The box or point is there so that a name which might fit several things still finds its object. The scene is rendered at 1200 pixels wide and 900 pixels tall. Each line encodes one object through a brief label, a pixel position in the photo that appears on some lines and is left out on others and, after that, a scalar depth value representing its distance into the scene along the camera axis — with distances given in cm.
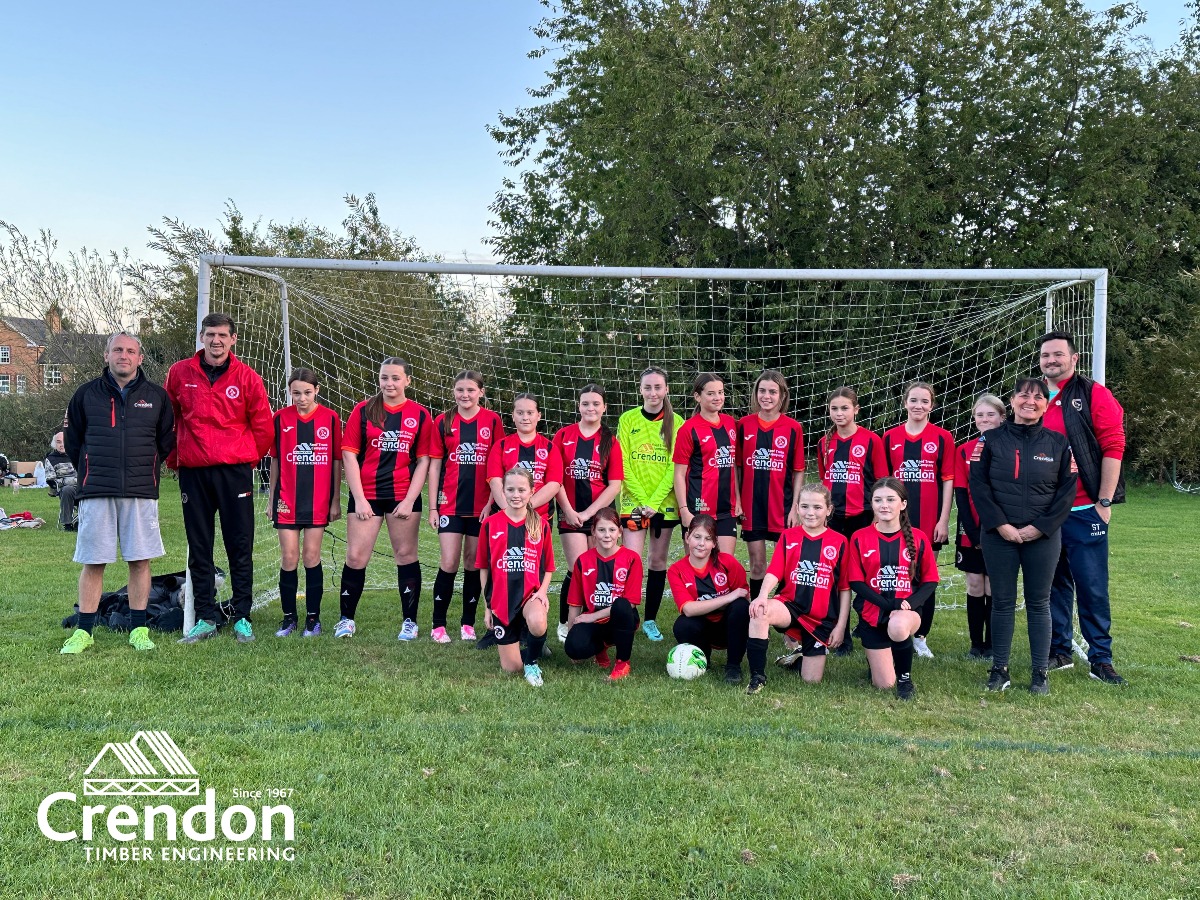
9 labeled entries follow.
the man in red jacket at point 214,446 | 502
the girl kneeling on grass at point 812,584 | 448
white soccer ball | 447
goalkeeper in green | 526
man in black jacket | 471
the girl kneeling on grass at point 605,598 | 454
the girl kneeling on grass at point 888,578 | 434
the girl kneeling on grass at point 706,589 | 456
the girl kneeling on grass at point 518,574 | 450
